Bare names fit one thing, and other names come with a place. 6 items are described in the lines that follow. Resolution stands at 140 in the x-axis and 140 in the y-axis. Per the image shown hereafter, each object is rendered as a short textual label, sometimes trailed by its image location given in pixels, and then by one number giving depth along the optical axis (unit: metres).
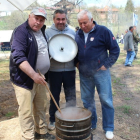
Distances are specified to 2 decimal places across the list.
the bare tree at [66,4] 11.57
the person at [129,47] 8.61
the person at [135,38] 9.32
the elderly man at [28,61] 2.22
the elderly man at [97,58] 2.64
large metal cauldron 2.16
